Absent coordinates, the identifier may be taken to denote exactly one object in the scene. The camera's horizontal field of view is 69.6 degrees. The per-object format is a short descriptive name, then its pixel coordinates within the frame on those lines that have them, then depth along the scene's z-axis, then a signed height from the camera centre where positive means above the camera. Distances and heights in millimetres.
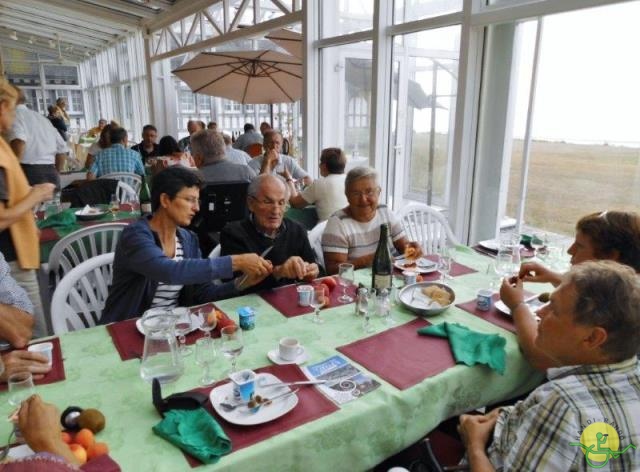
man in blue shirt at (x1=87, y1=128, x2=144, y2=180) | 4871 -361
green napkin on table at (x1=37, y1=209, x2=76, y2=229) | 3055 -622
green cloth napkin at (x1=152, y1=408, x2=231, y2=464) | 1004 -688
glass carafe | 1273 -632
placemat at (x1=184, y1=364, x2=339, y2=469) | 1067 -704
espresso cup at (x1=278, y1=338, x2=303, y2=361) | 1394 -661
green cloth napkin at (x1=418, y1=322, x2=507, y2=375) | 1429 -691
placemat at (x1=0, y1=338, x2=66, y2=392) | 1275 -688
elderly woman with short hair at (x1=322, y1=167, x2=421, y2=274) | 2461 -534
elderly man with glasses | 2156 -500
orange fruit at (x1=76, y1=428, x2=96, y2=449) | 1012 -677
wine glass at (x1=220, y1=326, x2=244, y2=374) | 1333 -615
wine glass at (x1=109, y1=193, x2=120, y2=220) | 3344 -592
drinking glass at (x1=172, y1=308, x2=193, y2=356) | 1448 -653
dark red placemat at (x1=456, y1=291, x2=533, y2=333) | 1679 -703
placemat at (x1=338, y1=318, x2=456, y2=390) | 1340 -701
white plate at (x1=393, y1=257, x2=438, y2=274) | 2229 -679
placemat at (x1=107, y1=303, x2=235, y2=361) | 1435 -682
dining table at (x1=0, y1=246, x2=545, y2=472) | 1064 -703
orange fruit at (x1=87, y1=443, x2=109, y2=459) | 995 -688
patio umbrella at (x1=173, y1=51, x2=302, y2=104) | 4984 +552
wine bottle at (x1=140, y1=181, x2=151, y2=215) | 3305 -557
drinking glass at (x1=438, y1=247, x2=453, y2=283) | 2131 -637
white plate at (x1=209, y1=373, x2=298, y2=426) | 1120 -693
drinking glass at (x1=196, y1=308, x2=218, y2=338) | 1508 -635
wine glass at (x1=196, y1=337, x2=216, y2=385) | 1313 -647
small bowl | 1722 -671
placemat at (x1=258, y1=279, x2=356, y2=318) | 1770 -687
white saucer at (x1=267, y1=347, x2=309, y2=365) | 1387 -691
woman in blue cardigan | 1728 -512
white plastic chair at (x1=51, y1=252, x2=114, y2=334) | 1792 -709
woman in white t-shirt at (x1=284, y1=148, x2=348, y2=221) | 3447 -457
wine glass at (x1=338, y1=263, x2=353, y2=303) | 1981 -629
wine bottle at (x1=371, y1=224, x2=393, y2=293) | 1970 -575
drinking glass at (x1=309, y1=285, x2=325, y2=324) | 1689 -648
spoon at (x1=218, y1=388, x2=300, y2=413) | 1155 -691
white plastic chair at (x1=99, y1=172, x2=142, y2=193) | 4730 -537
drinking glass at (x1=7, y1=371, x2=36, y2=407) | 1209 -664
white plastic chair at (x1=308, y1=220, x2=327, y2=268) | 2604 -643
